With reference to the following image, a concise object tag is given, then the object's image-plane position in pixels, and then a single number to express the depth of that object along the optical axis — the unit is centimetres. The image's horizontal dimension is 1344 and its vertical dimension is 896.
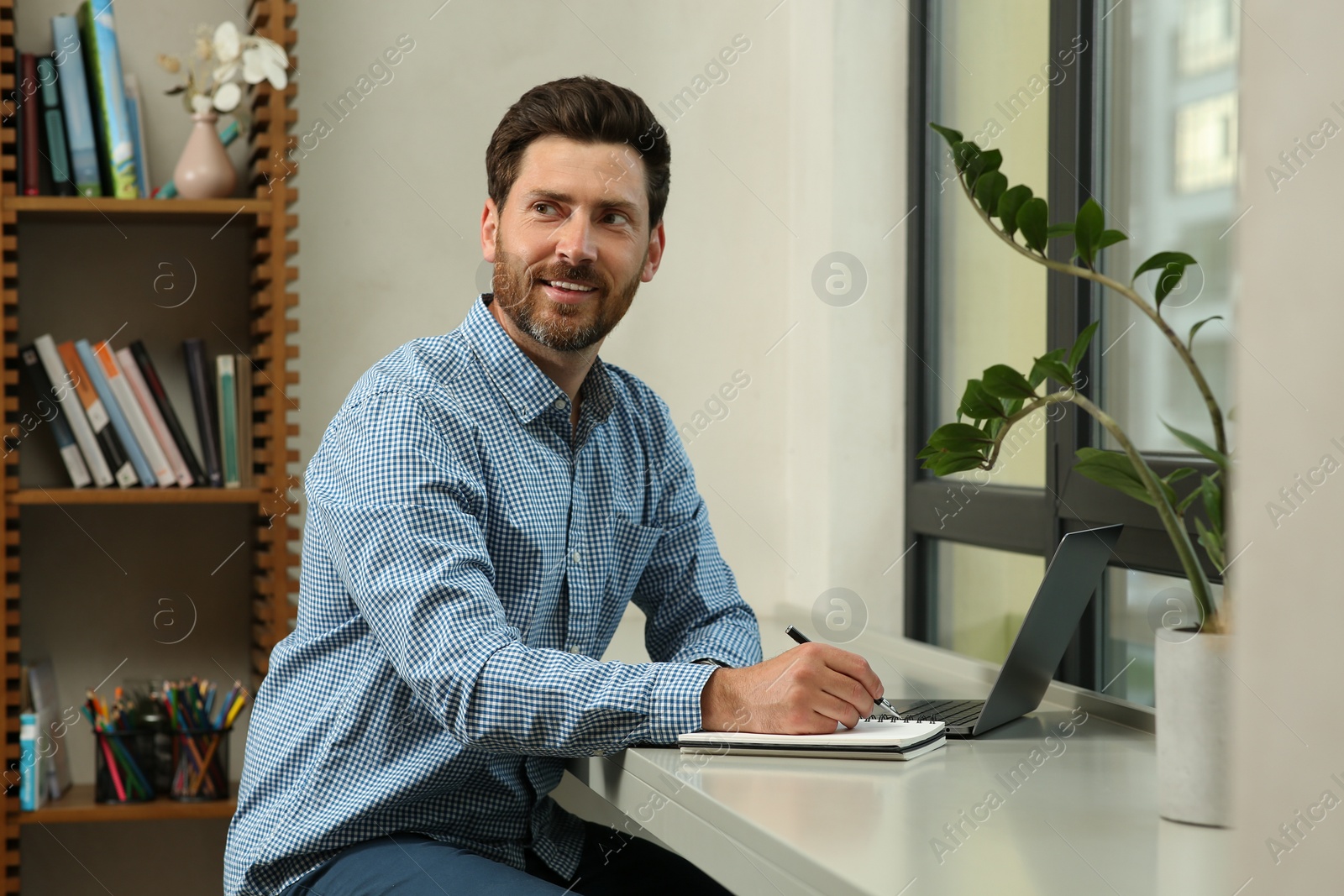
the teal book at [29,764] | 199
